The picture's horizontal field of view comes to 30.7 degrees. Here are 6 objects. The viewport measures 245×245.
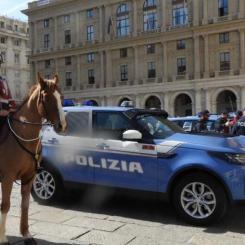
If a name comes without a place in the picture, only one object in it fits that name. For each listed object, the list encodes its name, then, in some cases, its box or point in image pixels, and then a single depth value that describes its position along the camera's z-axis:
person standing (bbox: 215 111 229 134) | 12.48
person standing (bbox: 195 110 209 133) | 11.95
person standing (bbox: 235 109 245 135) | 12.02
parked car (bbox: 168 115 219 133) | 12.93
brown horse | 5.21
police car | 6.30
